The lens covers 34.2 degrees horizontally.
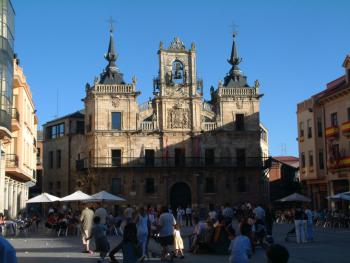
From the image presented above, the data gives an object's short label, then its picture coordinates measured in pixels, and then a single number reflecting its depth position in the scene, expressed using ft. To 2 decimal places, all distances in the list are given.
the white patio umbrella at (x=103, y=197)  111.96
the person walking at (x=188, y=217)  129.79
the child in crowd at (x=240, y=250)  30.27
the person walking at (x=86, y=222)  61.93
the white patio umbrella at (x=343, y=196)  100.96
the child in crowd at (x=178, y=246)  56.70
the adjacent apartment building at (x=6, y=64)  92.99
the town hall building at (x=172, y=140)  170.91
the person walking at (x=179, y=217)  126.93
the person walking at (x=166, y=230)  53.11
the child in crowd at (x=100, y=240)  49.01
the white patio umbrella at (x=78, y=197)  109.40
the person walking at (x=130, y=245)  41.73
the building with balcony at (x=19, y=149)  122.31
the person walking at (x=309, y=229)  75.25
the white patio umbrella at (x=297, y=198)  136.98
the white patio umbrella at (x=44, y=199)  108.47
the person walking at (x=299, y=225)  71.96
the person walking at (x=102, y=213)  68.23
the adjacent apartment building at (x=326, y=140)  134.10
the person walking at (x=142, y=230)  51.44
